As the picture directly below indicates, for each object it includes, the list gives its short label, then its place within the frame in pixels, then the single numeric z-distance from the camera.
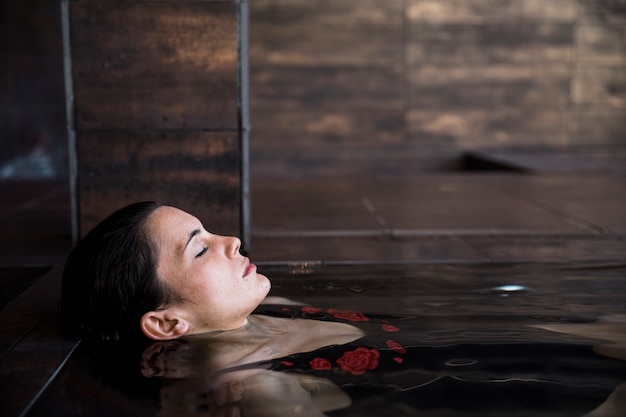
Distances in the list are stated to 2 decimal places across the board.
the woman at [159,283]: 1.83
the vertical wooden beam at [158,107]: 3.11
